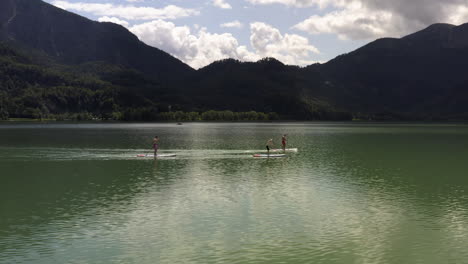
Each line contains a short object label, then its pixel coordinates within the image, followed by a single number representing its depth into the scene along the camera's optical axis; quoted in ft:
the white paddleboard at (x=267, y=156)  275.18
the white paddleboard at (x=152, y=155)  272.70
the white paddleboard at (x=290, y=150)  309.26
